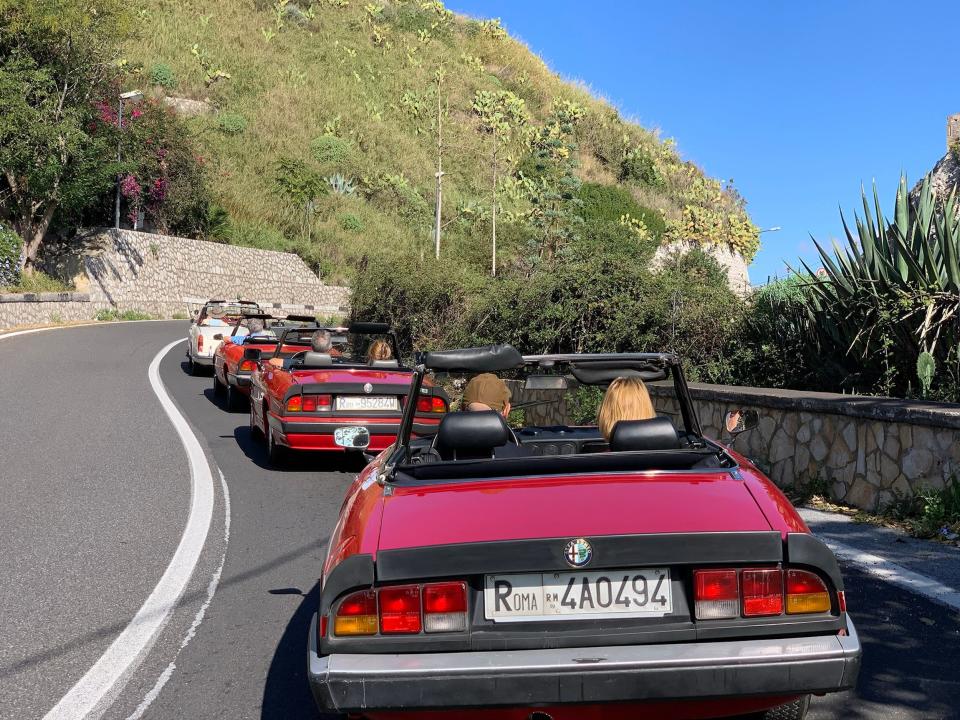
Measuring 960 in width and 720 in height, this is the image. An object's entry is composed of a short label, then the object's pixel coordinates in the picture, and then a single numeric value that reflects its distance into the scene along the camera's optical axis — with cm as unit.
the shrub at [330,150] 5919
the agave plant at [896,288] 909
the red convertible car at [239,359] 1429
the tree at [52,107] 3300
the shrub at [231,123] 5878
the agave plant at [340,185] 5525
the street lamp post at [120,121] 3497
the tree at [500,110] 6952
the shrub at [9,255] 3359
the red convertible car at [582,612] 286
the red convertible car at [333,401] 984
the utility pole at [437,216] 3410
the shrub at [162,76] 6153
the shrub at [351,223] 5200
